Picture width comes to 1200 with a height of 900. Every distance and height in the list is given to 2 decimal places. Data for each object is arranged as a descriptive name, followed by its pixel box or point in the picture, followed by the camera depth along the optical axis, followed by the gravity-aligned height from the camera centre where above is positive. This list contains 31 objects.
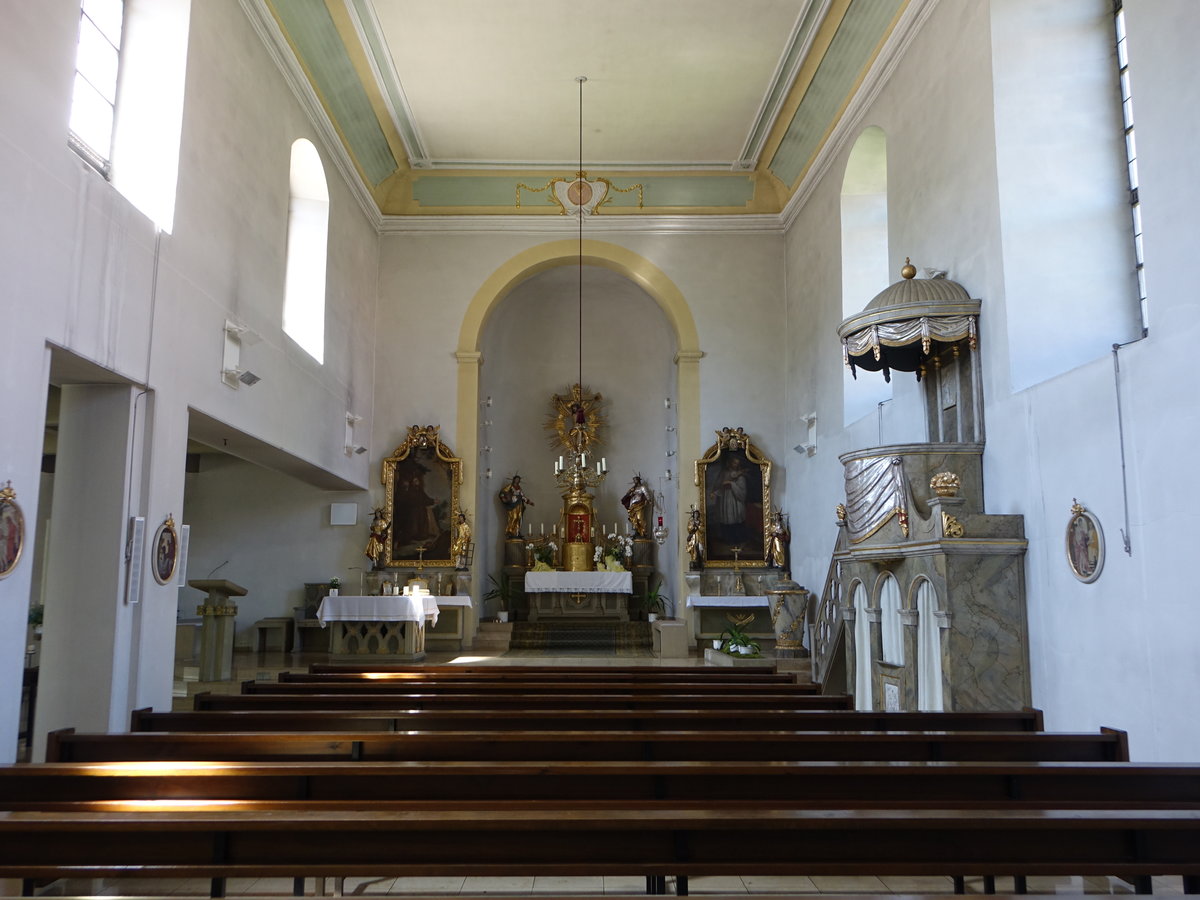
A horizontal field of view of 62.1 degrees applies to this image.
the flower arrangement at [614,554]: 16.00 +0.75
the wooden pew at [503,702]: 5.70 -0.59
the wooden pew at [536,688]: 6.34 -0.57
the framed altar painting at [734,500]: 14.85 +1.51
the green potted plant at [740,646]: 11.34 -0.51
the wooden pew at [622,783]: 3.42 -0.63
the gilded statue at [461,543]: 14.61 +0.82
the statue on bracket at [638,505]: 16.72 +1.60
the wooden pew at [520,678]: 6.96 -0.56
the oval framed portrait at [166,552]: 7.64 +0.35
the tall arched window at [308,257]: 12.34 +4.24
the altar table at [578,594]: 15.25 +0.09
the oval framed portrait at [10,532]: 5.57 +0.36
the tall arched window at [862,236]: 12.22 +4.53
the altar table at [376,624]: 12.16 -0.32
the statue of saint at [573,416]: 17.39 +3.22
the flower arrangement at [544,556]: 15.97 +0.70
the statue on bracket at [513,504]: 16.72 +1.59
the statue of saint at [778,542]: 14.48 +0.86
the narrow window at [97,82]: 7.50 +3.96
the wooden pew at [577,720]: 4.89 -0.59
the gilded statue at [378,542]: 14.52 +0.82
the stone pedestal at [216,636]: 10.96 -0.42
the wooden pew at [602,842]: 2.74 -0.68
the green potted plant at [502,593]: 16.10 +0.10
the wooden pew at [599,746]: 4.16 -0.61
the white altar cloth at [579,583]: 15.23 +0.26
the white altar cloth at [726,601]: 14.16 +0.00
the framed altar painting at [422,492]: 14.85 +1.59
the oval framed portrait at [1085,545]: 6.52 +0.39
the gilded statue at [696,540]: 14.62 +0.89
